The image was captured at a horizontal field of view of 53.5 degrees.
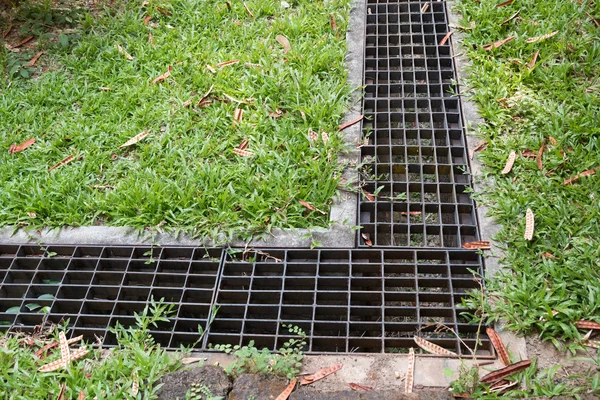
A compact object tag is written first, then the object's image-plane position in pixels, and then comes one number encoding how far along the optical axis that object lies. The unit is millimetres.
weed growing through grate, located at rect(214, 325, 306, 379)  2482
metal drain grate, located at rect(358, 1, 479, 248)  3135
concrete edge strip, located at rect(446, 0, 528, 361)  2545
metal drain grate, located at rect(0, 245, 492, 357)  2705
